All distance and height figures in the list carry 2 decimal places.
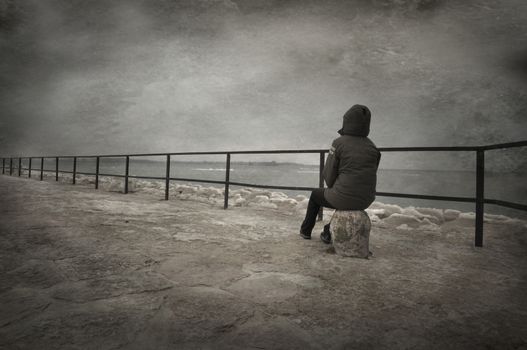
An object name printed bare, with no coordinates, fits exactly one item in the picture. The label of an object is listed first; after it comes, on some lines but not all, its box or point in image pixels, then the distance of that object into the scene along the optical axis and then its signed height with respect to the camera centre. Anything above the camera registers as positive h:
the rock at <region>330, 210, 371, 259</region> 2.46 -0.47
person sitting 2.51 +0.16
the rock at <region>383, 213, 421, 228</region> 4.94 -0.67
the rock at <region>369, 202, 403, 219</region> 5.99 -0.66
